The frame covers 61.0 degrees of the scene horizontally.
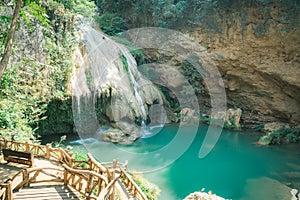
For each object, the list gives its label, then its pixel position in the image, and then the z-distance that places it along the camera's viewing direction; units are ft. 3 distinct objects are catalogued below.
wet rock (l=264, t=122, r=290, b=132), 48.11
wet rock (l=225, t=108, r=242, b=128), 52.90
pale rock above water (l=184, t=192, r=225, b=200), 20.86
